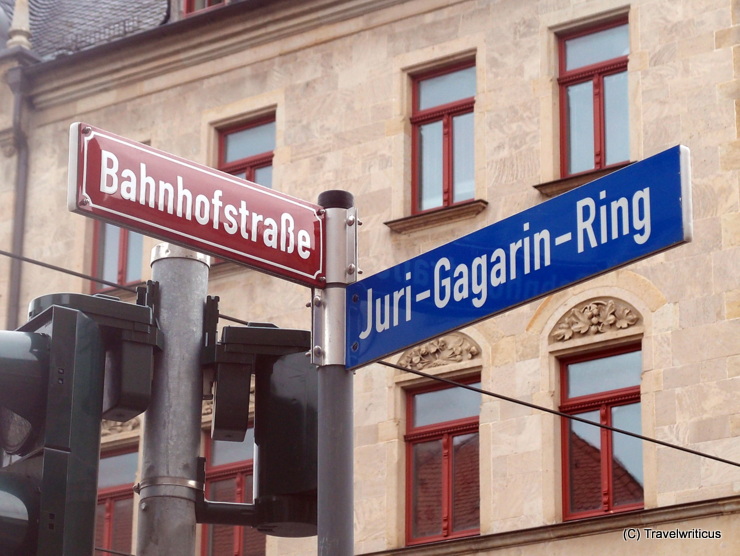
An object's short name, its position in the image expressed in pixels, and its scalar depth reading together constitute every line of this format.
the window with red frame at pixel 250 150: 19.45
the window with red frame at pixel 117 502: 19.33
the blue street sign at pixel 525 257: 4.41
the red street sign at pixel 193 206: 4.71
